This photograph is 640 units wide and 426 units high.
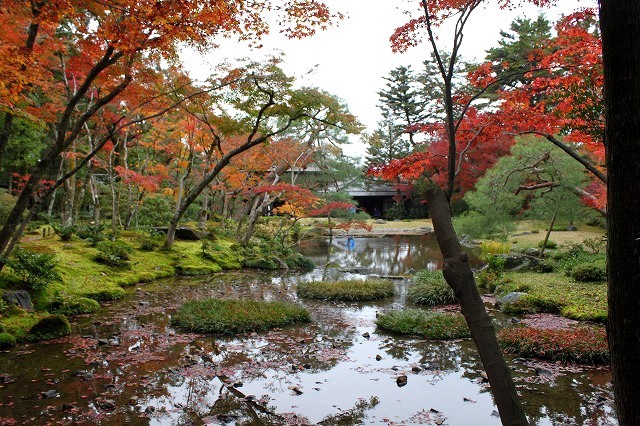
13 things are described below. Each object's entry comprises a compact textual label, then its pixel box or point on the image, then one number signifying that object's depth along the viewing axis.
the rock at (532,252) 17.43
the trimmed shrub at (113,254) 12.23
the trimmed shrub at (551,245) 19.10
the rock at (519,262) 14.80
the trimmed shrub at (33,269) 8.46
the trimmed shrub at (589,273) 12.12
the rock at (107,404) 4.79
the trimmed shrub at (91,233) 13.38
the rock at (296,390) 5.50
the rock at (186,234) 18.00
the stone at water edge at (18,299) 7.64
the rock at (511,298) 9.98
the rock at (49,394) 5.05
